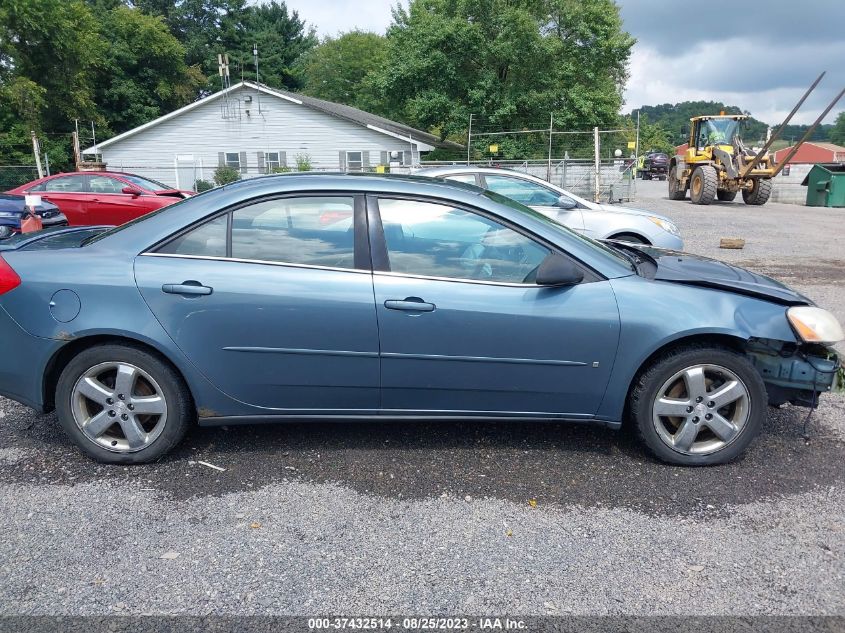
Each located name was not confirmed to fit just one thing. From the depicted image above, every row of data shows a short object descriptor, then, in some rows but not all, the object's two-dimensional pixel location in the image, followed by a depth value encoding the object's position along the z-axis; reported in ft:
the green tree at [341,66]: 196.34
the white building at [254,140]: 103.76
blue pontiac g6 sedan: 10.80
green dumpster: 74.13
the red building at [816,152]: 268.23
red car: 40.32
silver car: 26.63
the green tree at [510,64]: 120.67
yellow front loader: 70.33
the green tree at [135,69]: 153.27
